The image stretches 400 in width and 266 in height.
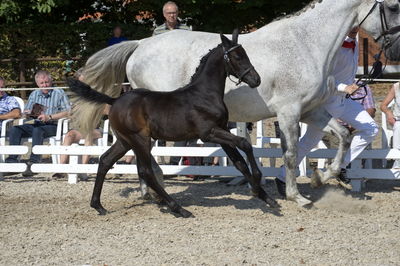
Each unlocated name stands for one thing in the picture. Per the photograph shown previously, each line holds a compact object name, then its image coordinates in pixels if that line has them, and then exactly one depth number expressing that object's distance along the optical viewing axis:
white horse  12.31
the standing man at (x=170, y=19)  14.75
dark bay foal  11.33
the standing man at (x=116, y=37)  21.58
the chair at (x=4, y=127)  16.45
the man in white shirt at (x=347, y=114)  13.15
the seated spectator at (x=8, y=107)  16.89
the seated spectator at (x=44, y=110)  16.48
